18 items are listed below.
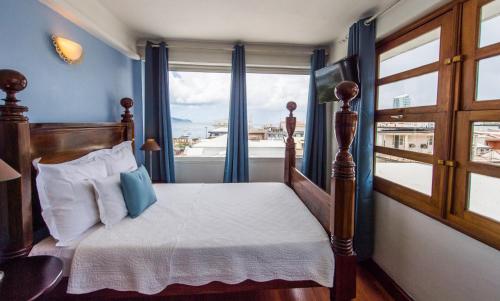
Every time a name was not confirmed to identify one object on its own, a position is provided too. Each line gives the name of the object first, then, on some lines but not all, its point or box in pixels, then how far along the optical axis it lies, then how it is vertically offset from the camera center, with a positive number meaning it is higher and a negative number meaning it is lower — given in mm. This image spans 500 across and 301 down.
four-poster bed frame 1267 -384
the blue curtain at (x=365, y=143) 2229 -106
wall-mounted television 2352 +609
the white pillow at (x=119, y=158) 2008 -245
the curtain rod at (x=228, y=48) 3057 +1078
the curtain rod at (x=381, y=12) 1950 +1028
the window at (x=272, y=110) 3516 +328
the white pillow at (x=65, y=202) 1414 -436
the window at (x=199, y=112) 3451 +286
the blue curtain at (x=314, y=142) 3287 -137
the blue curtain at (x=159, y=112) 3062 +248
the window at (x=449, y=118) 1371 +98
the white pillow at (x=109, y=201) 1603 -480
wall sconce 1794 +639
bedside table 980 -658
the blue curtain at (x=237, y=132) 3168 -5
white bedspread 1331 -706
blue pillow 1753 -459
